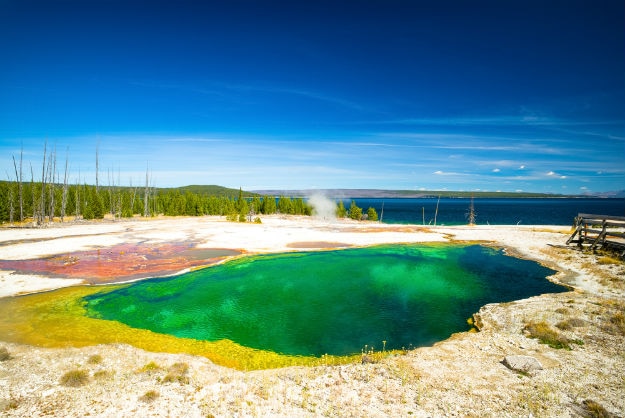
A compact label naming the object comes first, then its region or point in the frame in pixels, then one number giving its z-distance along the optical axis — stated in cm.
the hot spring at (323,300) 1543
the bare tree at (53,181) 6069
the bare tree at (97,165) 7941
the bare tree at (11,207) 5956
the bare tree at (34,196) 6138
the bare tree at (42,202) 5424
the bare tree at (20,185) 5819
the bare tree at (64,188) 6277
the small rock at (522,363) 1038
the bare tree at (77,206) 7231
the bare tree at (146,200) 8725
